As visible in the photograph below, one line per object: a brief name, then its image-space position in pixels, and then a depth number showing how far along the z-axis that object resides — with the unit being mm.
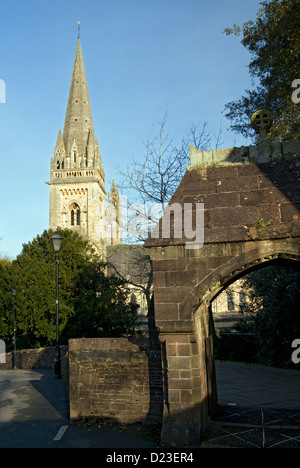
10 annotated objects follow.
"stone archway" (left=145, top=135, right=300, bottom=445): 5715
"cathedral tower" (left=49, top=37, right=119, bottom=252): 52344
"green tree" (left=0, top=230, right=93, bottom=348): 21141
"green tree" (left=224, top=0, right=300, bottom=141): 12219
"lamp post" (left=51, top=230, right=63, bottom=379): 13477
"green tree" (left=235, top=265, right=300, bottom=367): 13031
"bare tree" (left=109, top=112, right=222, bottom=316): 15078
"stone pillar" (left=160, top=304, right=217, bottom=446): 5609
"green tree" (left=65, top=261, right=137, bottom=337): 19875
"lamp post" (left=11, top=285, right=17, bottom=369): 19308
